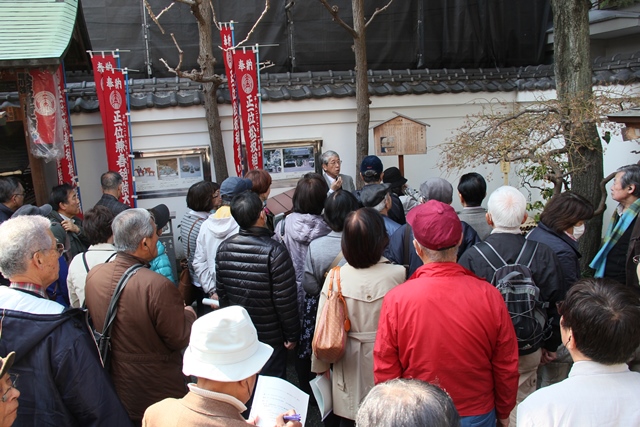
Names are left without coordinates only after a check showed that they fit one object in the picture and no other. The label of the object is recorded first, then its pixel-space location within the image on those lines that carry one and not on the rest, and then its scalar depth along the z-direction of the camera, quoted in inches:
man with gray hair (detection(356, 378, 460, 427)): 57.5
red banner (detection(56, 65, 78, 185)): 264.5
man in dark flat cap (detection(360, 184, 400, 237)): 164.9
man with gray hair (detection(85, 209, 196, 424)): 115.9
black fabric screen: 354.9
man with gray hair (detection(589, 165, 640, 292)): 154.2
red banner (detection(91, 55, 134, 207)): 269.3
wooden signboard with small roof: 277.1
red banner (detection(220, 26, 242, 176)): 280.1
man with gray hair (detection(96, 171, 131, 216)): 205.0
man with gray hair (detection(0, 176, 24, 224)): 187.5
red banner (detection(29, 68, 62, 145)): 235.6
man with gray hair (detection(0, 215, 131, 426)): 87.8
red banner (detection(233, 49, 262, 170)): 281.6
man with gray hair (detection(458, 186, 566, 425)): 121.6
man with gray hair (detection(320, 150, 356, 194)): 240.5
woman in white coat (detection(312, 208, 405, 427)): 117.3
